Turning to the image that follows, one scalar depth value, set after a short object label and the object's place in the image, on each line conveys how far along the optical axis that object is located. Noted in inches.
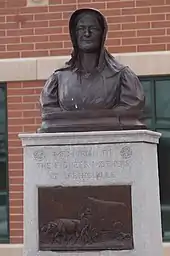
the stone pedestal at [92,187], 239.5
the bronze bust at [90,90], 244.8
